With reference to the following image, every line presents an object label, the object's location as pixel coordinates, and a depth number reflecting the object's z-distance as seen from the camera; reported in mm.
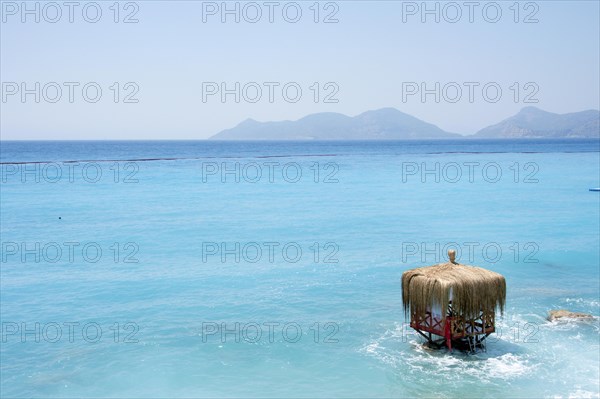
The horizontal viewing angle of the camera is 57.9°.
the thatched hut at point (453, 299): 13523
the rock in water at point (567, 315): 17164
